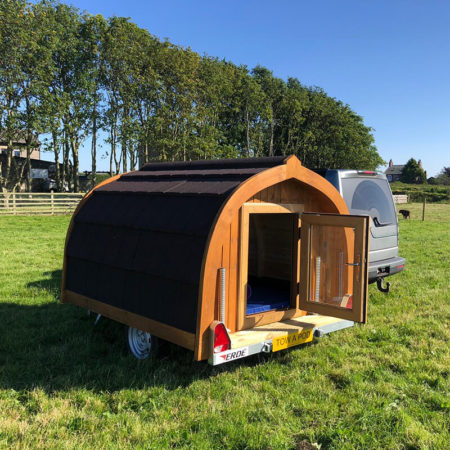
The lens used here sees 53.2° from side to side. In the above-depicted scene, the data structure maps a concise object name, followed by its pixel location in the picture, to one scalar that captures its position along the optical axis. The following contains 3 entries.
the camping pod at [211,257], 4.51
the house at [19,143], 33.19
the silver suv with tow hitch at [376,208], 7.59
